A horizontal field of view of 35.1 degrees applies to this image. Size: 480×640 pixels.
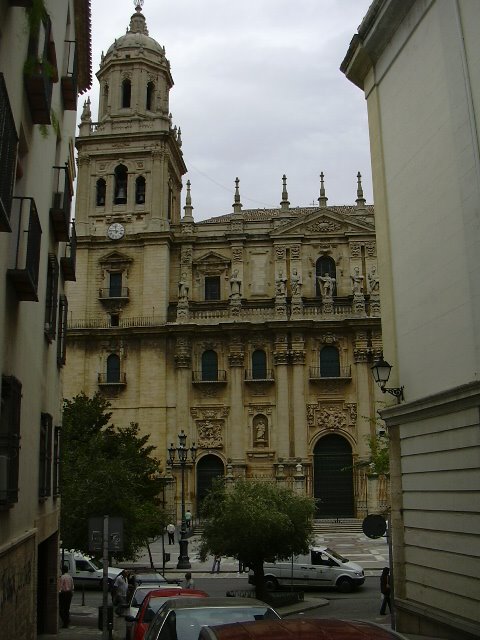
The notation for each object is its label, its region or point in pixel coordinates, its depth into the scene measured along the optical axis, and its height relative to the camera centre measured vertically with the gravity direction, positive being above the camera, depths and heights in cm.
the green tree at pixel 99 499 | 2038 -40
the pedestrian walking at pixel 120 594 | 1755 -259
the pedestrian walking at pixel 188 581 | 1950 -252
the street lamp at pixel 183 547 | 2958 -250
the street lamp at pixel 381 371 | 1283 +177
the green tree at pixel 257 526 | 2003 -120
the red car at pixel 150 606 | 1186 -198
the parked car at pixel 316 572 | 2358 -286
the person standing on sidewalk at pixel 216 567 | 2875 -322
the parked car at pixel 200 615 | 805 -141
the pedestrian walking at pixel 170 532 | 3506 -229
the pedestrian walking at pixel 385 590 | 1778 -259
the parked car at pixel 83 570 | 2472 -276
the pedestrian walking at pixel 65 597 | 1744 -257
